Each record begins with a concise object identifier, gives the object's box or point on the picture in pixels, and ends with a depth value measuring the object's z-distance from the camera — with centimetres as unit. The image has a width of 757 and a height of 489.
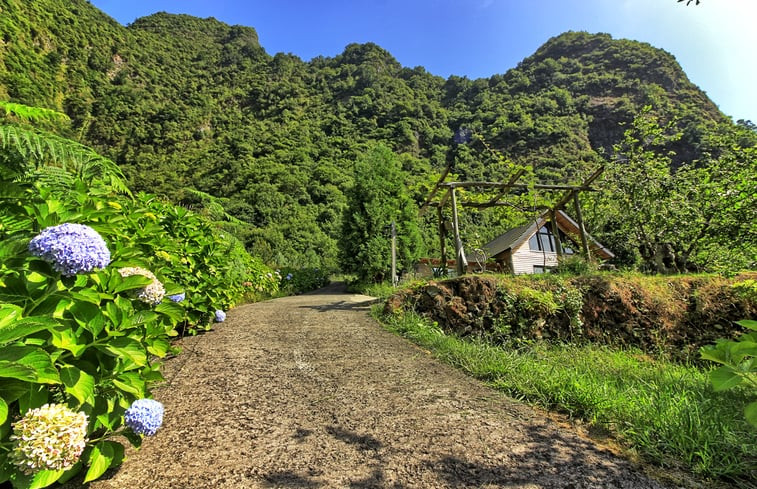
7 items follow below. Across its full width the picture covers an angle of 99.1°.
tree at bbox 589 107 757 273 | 689
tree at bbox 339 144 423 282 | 1466
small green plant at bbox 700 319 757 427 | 125
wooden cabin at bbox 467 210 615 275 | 1808
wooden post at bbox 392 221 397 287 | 1105
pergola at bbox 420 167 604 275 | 778
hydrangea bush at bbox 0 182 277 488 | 106
